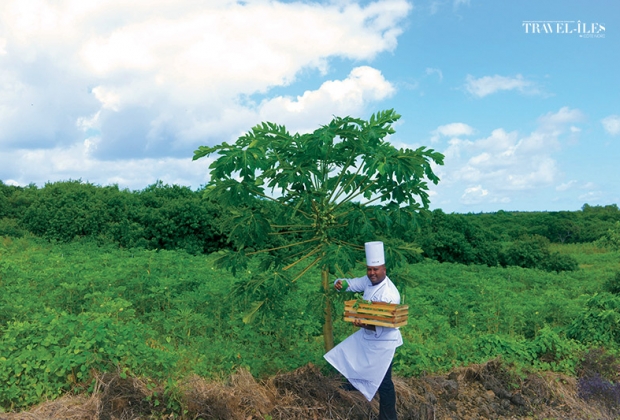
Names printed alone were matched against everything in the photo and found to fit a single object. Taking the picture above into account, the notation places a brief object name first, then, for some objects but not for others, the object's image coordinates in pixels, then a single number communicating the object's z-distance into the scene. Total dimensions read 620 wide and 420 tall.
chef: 5.10
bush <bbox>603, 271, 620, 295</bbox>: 10.38
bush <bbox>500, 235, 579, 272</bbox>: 17.66
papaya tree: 4.89
